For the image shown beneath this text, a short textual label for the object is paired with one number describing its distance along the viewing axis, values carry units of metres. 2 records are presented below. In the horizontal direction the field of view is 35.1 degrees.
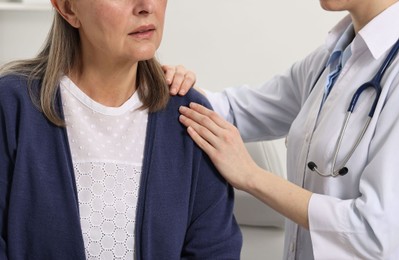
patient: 1.24
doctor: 1.25
